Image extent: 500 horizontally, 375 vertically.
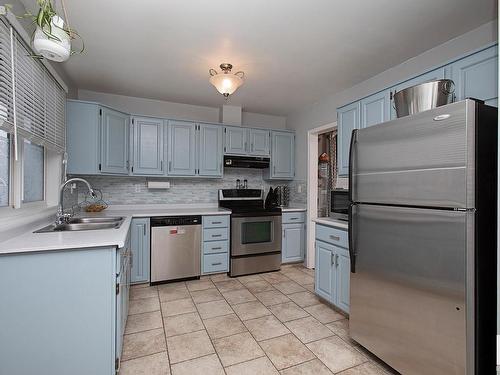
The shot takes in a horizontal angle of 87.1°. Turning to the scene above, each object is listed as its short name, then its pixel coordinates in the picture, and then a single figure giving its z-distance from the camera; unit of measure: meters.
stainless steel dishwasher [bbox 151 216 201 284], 3.25
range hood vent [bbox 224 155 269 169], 4.02
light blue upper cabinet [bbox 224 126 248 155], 4.00
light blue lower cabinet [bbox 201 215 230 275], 3.51
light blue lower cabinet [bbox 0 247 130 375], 1.39
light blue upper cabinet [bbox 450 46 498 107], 1.56
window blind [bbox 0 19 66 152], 1.45
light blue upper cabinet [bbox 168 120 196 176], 3.69
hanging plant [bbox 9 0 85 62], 1.24
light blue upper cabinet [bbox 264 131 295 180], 4.30
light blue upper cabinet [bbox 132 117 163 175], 3.52
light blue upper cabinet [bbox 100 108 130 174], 3.16
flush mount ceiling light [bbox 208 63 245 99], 2.49
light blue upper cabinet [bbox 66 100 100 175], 2.98
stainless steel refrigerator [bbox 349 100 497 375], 1.33
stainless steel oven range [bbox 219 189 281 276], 3.60
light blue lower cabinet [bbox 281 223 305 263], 3.98
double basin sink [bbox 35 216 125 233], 2.21
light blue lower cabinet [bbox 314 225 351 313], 2.41
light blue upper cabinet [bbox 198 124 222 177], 3.85
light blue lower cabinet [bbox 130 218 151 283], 3.15
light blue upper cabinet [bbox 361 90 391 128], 2.26
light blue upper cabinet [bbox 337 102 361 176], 2.57
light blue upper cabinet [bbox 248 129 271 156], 4.14
